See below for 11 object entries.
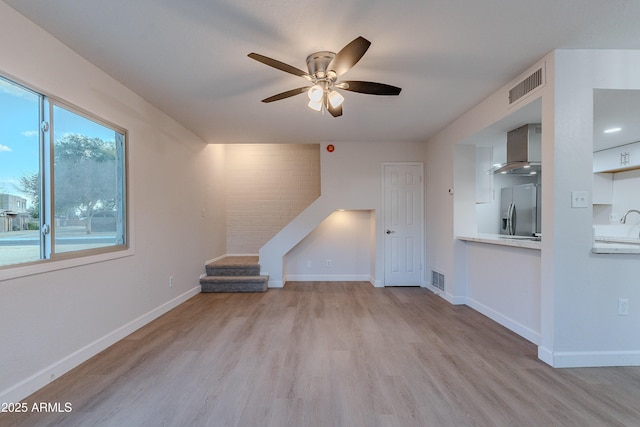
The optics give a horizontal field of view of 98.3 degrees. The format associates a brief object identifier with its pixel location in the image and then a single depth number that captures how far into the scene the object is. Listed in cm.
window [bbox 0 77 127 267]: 188
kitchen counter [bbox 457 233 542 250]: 260
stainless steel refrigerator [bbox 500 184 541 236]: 477
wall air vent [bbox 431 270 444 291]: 430
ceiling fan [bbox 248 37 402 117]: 199
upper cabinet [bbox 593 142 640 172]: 414
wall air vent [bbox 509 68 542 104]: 239
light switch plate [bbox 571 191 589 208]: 223
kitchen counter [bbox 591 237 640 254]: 220
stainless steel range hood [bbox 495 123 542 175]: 315
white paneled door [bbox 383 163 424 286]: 487
